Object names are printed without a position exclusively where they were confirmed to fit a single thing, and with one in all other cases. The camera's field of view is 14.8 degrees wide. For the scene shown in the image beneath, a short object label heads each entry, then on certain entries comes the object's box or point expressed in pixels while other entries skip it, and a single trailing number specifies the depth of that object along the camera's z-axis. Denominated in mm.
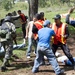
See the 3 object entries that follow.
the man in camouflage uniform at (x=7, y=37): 9625
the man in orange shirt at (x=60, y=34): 9391
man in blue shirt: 8851
